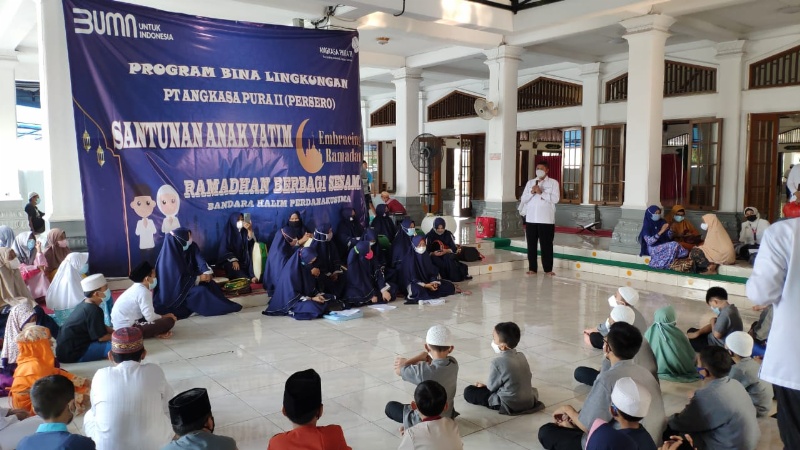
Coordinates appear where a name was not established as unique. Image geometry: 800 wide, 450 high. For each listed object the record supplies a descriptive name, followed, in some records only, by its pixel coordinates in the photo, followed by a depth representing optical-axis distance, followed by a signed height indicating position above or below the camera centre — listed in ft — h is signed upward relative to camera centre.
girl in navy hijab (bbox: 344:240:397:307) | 20.22 -3.69
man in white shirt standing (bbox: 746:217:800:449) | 7.17 -1.63
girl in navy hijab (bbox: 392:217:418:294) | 22.03 -2.88
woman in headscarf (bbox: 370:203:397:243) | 25.62 -2.14
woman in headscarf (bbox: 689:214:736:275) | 23.93 -3.18
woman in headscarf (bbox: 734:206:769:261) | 24.70 -2.61
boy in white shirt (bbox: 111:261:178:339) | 14.85 -3.12
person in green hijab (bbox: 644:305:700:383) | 13.14 -3.95
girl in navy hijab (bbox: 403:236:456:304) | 21.09 -3.80
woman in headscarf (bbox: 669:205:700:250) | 26.66 -2.57
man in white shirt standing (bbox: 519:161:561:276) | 24.97 -1.62
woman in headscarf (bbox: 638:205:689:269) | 24.44 -2.95
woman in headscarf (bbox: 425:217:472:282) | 24.18 -3.09
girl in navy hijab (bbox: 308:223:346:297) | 20.54 -3.06
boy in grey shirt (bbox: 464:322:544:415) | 10.87 -3.79
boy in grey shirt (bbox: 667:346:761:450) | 8.86 -3.61
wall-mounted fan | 30.48 +3.32
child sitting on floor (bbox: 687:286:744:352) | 13.23 -3.26
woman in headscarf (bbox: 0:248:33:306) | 14.74 -2.57
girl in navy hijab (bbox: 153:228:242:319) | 18.44 -3.41
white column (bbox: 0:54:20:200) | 32.45 +2.60
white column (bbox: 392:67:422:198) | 35.91 +3.21
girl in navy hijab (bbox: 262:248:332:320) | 18.66 -3.75
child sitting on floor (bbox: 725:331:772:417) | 10.58 -3.65
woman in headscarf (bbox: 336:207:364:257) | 22.80 -2.21
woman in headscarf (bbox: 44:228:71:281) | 18.65 -2.29
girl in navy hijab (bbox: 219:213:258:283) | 21.26 -2.49
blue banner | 18.30 +1.75
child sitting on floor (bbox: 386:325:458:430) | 9.66 -3.17
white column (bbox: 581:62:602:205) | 35.60 +3.84
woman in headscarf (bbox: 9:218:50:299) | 18.24 -2.77
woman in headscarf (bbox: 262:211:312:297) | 20.59 -2.61
